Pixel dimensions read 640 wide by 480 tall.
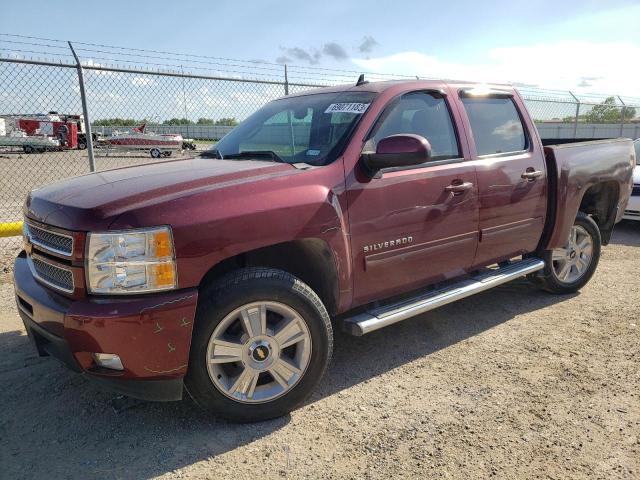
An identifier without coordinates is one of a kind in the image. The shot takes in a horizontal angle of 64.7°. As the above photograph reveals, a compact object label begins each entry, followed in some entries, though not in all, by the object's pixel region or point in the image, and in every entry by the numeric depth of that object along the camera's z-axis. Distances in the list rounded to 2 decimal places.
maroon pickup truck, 2.43
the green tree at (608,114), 16.86
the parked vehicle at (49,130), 26.34
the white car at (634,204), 7.56
